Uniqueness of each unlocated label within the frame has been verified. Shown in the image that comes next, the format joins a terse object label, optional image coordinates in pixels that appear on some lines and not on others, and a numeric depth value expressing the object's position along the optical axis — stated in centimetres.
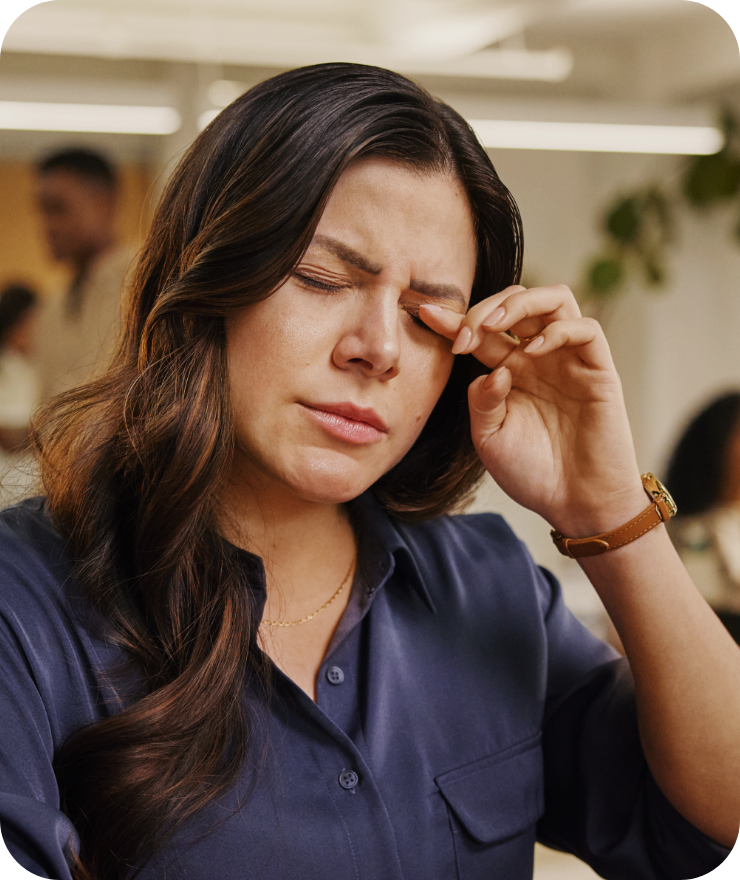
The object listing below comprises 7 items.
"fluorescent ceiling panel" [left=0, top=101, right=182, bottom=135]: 374
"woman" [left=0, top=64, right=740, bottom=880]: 99
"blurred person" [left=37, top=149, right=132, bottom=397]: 418
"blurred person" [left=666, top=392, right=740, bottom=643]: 322
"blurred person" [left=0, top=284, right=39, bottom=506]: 443
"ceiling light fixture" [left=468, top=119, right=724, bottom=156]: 391
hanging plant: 476
